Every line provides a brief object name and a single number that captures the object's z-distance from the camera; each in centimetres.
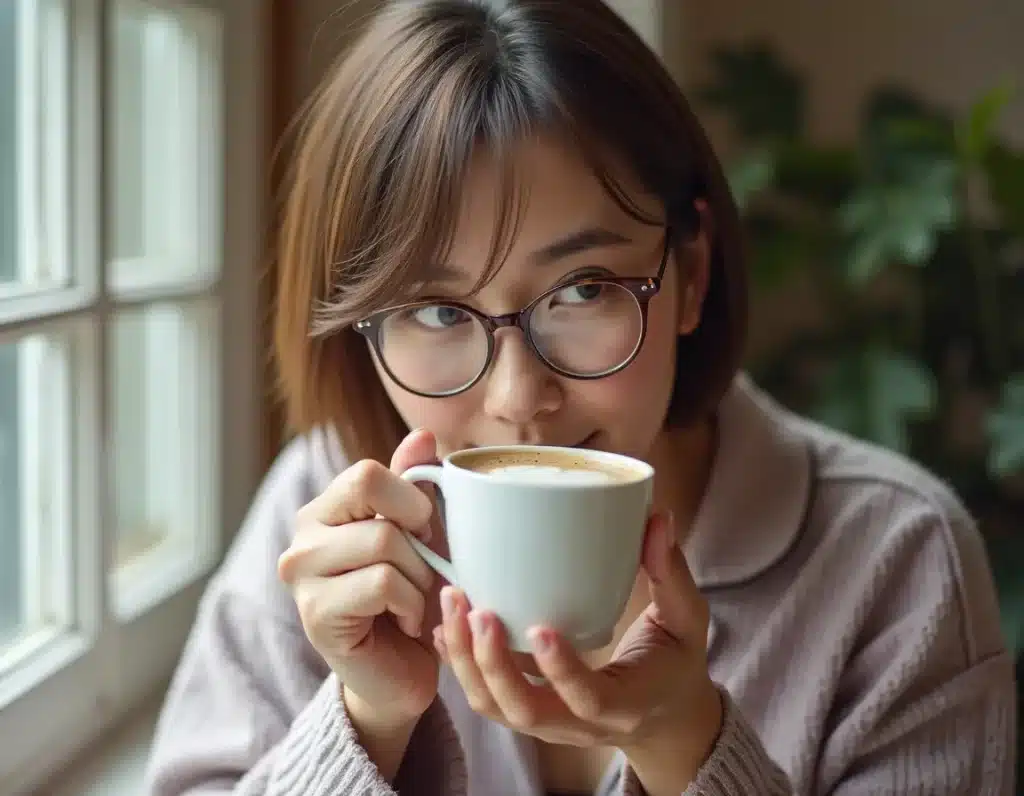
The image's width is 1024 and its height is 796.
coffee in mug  71
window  119
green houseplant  194
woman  83
